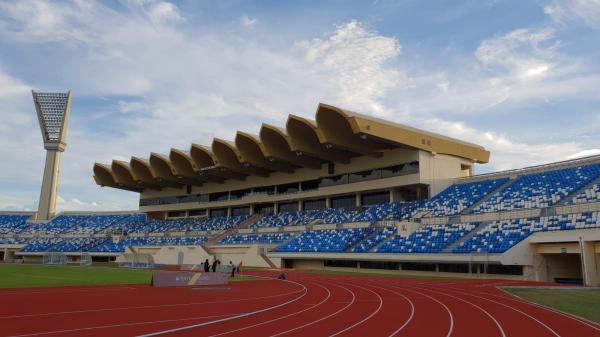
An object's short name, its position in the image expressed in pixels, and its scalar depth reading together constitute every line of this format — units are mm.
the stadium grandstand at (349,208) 30797
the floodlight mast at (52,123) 81438
